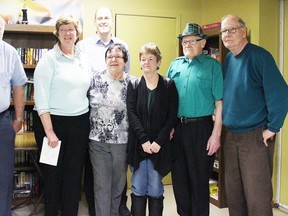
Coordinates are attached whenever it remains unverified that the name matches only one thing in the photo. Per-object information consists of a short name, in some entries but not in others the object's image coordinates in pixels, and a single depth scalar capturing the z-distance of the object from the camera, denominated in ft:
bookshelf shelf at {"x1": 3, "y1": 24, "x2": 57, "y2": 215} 11.14
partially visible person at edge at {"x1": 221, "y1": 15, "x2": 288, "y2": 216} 7.58
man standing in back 9.66
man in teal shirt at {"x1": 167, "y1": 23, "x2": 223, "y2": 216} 8.06
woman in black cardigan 7.91
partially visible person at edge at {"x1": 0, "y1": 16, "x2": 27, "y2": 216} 7.38
